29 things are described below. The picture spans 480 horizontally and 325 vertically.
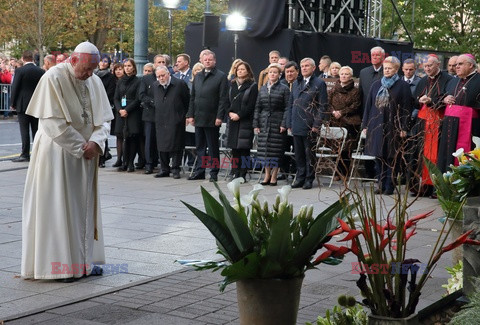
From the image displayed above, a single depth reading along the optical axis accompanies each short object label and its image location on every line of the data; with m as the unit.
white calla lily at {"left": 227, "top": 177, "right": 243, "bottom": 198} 5.46
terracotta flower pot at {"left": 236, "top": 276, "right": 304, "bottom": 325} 5.41
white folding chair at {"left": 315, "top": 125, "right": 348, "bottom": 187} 15.27
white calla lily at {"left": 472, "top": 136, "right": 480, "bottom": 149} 6.88
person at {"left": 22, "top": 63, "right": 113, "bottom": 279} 8.49
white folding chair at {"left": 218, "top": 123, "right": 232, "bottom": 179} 17.03
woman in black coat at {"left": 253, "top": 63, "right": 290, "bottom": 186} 15.81
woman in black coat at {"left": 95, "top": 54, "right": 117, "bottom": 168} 18.56
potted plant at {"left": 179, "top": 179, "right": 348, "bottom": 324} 5.26
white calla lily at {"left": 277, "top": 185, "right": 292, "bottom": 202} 5.43
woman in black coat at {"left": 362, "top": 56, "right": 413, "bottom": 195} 14.92
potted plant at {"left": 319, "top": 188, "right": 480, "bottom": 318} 4.84
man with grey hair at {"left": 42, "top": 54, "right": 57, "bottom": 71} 18.67
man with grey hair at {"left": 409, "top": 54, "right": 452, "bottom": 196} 14.70
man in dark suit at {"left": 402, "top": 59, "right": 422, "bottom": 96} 16.38
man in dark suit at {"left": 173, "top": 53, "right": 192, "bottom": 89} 18.22
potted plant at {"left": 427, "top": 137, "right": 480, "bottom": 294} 5.82
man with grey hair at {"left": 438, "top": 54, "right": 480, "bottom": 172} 13.95
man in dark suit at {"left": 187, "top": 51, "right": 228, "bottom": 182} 16.44
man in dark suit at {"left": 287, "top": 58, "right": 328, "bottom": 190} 15.41
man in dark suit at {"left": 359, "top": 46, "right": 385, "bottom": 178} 16.23
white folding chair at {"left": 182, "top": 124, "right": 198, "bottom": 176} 17.25
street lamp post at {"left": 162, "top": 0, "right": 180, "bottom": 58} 20.06
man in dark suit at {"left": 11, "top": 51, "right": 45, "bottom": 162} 19.47
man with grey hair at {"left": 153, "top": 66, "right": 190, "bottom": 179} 16.94
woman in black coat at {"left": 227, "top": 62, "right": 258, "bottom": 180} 16.16
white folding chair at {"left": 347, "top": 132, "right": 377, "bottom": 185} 15.15
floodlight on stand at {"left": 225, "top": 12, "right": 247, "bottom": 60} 19.94
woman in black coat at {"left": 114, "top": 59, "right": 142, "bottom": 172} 17.70
